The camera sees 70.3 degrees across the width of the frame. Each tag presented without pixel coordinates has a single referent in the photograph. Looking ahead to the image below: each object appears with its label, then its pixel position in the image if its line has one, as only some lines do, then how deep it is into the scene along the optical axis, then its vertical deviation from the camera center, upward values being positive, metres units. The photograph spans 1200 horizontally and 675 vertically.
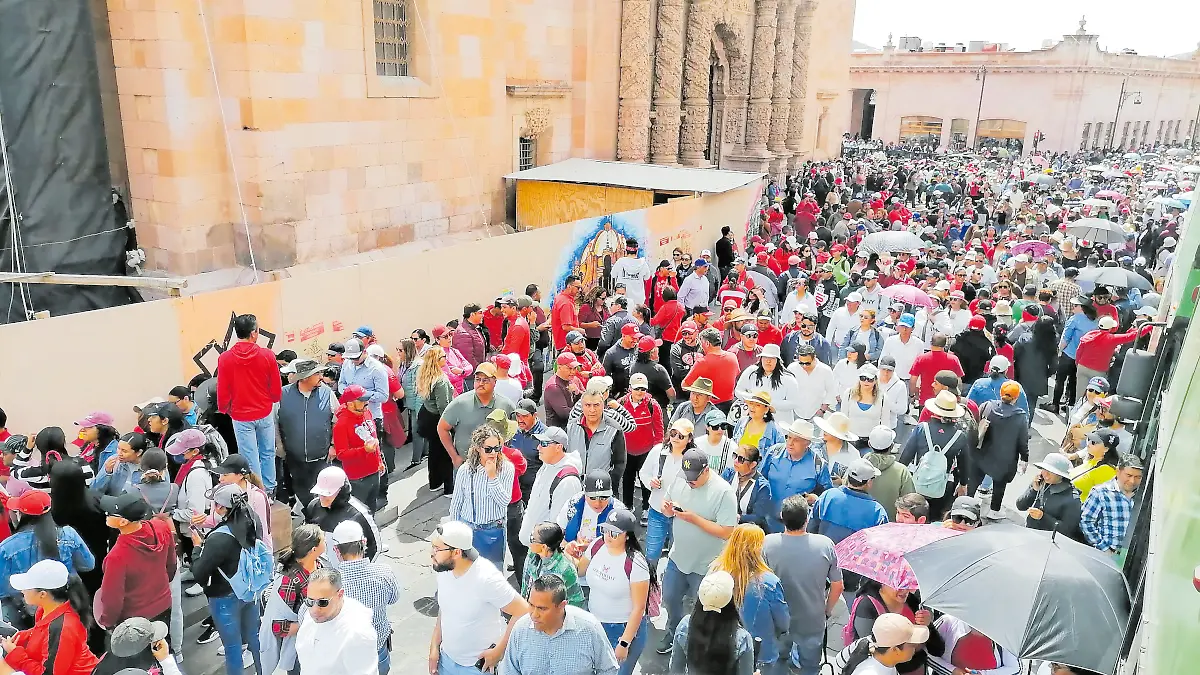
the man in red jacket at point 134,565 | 4.59 -2.49
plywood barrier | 6.87 -2.10
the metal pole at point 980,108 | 52.59 +1.22
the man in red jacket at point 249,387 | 6.80 -2.23
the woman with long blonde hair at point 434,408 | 7.63 -2.61
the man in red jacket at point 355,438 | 6.56 -2.47
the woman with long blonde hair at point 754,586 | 4.40 -2.35
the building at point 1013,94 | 51.03 +2.17
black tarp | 9.93 -0.60
